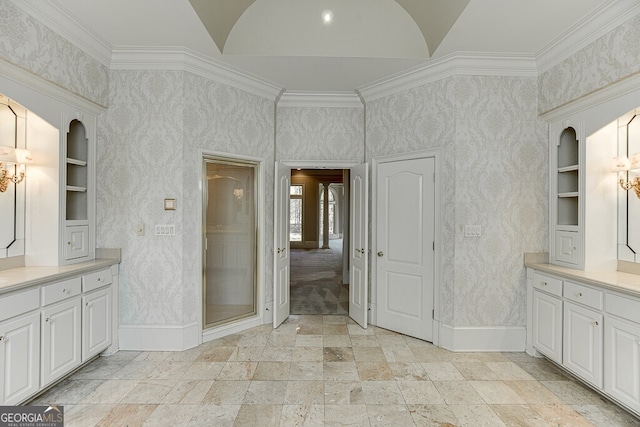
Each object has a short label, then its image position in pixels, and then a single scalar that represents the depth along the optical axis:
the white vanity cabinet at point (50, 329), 2.24
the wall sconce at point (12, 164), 2.58
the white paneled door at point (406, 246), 3.76
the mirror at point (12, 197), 2.73
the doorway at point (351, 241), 4.14
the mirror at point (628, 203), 2.83
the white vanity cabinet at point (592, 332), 2.32
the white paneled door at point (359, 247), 4.14
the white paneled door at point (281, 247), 4.13
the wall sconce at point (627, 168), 2.73
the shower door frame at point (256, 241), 3.70
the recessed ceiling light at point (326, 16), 3.51
